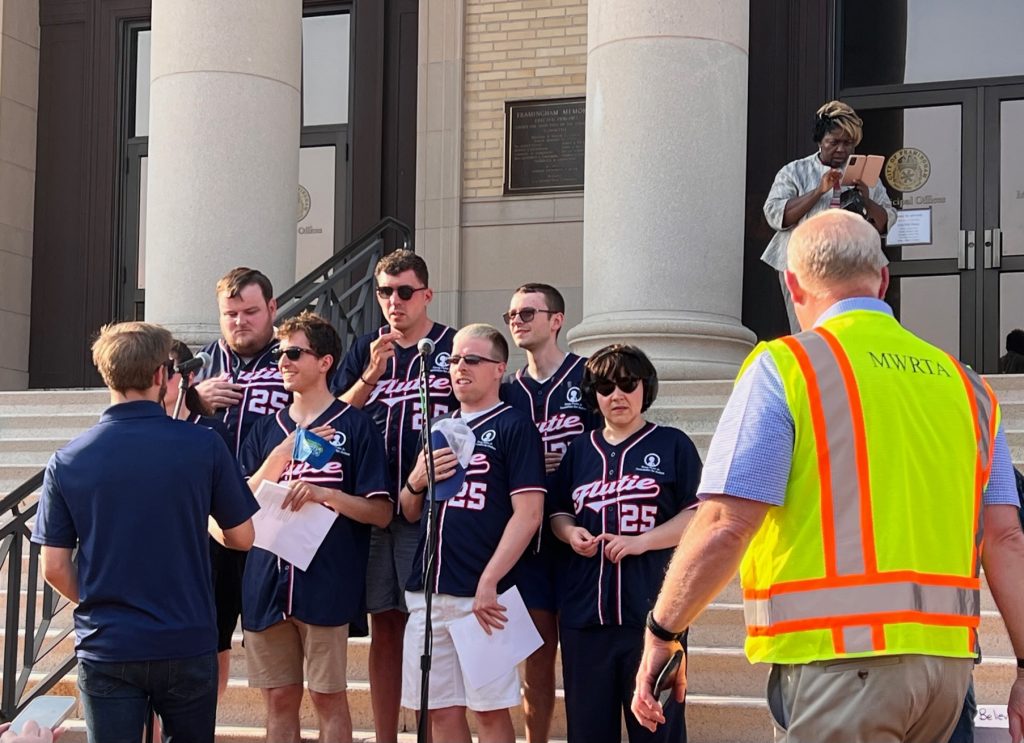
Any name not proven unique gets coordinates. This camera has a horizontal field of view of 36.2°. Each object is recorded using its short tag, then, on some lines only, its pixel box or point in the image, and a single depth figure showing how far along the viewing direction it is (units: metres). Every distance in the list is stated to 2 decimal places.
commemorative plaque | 13.46
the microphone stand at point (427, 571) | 5.73
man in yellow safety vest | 3.69
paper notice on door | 11.84
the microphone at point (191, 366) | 5.82
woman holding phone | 9.01
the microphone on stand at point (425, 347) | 6.01
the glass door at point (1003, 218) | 12.55
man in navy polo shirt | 5.10
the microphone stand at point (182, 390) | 5.78
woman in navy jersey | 6.07
